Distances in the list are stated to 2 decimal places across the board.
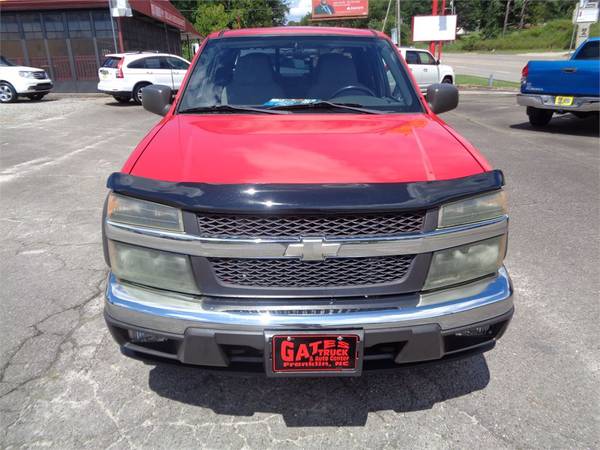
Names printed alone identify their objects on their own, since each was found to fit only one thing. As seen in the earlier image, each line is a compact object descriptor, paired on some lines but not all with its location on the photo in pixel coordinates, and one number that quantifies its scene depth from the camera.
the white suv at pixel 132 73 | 15.24
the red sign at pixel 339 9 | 48.53
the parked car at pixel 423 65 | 17.75
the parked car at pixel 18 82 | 15.56
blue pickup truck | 8.84
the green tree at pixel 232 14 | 40.62
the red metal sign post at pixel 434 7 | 23.97
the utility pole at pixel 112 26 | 19.17
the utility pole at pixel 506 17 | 62.56
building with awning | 19.59
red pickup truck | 1.83
